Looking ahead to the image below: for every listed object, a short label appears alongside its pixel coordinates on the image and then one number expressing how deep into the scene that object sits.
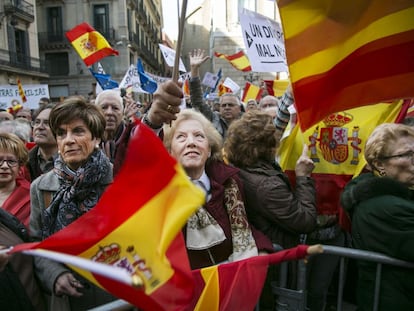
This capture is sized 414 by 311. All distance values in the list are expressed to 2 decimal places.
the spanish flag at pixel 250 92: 9.16
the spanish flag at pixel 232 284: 1.78
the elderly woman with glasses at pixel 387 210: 1.95
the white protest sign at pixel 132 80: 9.02
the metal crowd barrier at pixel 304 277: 2.05
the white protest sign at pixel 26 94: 9.70
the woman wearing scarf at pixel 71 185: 1.99
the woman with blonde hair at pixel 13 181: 2.27
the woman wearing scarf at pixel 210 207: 2.03
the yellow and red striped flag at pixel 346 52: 1.91
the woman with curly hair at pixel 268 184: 2.32
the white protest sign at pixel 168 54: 8.12
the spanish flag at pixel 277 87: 7.38
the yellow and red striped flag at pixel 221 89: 10.79
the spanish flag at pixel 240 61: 9.58
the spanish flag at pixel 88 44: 7.71
